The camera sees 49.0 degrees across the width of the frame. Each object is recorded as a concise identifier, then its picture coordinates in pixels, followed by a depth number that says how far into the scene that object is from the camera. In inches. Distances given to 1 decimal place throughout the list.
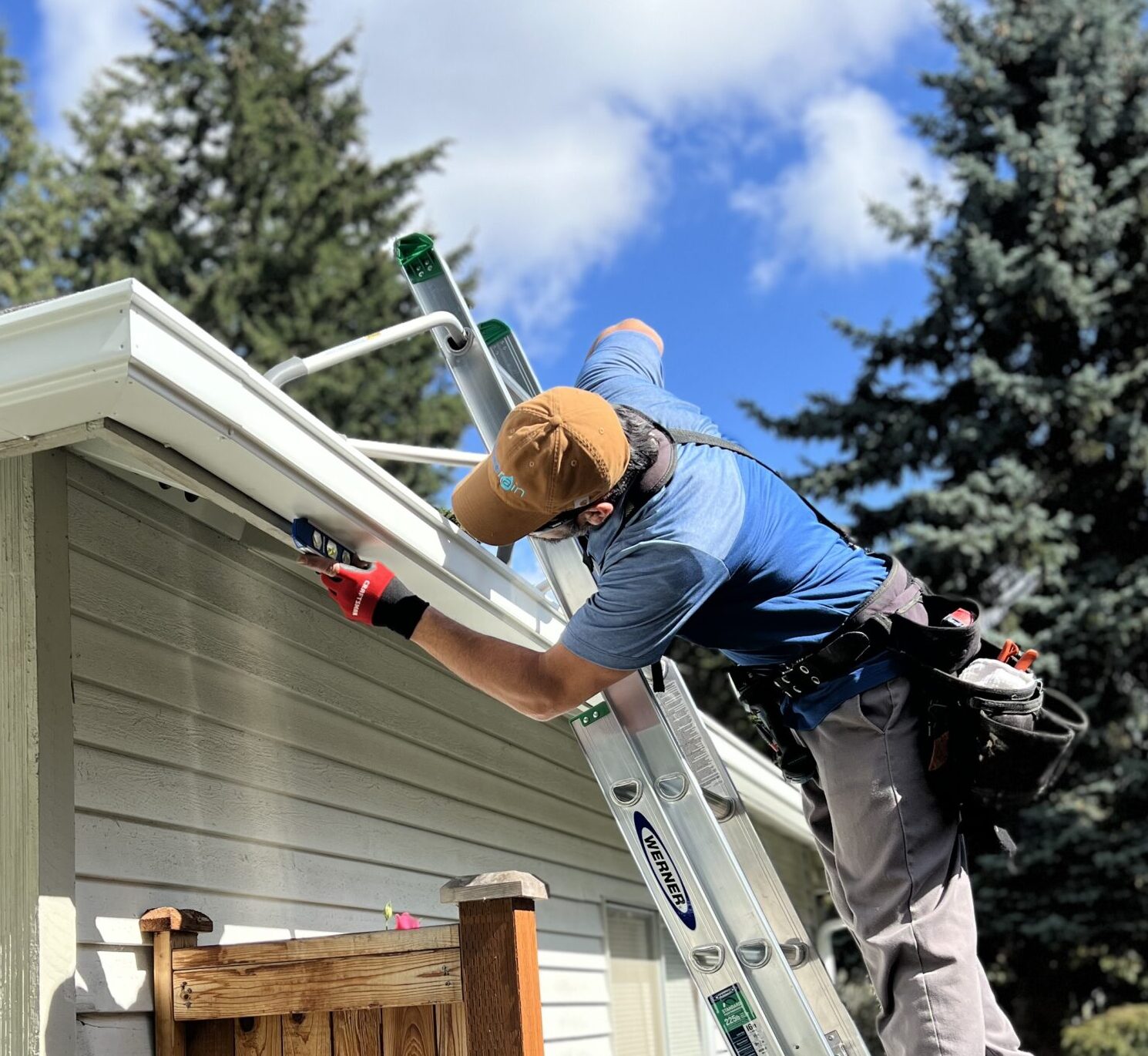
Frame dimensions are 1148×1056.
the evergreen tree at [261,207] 754.2
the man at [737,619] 94.7
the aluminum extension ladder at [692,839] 100.8
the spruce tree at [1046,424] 526.0
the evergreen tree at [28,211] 732.7
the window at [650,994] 232.4
